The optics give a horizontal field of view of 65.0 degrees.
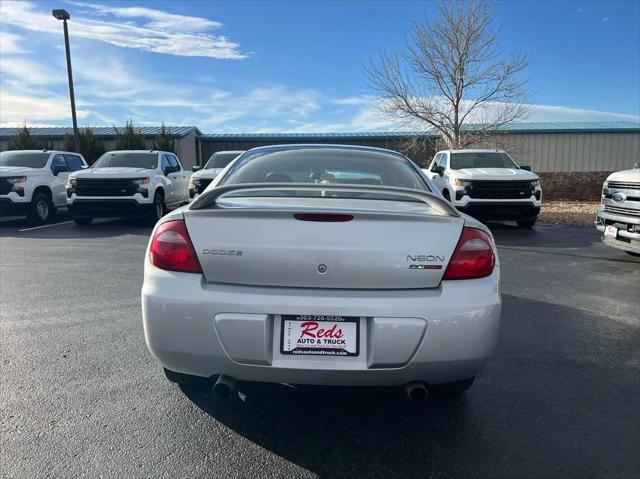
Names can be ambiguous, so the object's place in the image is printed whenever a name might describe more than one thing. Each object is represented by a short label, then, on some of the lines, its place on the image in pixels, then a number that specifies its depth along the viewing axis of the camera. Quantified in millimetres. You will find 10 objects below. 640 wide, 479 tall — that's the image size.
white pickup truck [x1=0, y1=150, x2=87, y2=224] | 11266
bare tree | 18344
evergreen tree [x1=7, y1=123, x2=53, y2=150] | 23000
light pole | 16281
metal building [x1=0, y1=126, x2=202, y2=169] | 25547
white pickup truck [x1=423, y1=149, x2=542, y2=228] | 10914
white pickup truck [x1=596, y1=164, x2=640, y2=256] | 6861
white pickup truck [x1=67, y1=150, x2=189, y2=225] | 10969
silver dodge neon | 2381
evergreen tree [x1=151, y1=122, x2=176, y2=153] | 23125
